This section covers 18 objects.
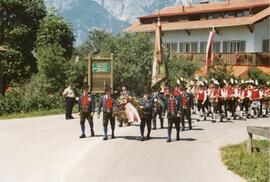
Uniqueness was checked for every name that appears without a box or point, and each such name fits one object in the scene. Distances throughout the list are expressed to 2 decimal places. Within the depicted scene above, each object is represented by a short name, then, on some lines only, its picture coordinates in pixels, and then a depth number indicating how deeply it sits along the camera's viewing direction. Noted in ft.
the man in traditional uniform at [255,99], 93.97
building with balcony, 154.71
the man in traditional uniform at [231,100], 87.51
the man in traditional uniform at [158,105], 75.31
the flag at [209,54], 126.49
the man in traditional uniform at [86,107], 64.49
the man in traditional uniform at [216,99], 85.15
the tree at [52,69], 113.80
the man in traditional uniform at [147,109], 63.62
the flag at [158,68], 98.48
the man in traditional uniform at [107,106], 63.16
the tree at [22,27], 167.84
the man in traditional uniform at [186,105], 71.05
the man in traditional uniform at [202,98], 84.79
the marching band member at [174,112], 62.39
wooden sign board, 102.17
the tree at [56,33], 164.19
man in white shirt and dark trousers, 87.66
